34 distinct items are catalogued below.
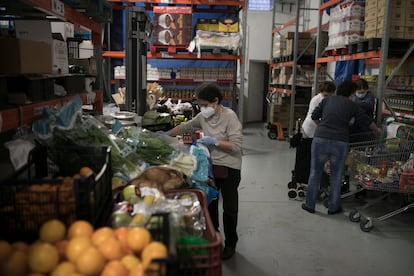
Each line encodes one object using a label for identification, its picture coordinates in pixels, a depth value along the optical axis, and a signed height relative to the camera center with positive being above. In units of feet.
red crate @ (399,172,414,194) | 13.67 -3.44
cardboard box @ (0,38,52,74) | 6.66 +0.39
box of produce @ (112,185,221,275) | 4.18 -1.81
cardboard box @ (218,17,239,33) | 28.45 +4.15
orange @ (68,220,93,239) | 4.22 -1.67
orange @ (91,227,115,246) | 4.11 -1.70
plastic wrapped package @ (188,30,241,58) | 27.58 +2.91
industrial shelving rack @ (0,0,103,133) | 6.28 -0.50
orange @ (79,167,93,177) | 5.50 -1.33
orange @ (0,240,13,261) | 3.96 -1.80
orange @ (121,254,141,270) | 3.87 -1.84
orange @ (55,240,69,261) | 4.10 -1.82
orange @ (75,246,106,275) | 3.77 -1.81
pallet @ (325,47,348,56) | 21.76 +1.96
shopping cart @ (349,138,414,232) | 13.80 -3.07
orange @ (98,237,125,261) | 3.94 -1.76
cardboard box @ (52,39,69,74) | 9.12 +0.52
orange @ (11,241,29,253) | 4.12 -1.83
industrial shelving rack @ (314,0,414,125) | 16.49 +1.34
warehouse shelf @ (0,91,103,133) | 6.18 -0.63
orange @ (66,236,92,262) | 3.95 -1.74
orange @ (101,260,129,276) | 3.71 -1.85
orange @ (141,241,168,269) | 3.79 -1.71
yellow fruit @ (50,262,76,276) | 3.79 -1.91
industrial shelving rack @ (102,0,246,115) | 27.37 +2.12
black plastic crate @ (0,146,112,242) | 4.38 -1.43
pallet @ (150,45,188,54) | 27.89 +2.39
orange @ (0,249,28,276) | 3.79 -1.87
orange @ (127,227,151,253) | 4.08 -1.70
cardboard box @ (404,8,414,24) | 16.81 +3.03
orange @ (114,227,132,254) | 4.13 -1.73
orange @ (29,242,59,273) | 3.86 -1.83
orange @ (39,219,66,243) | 4.25 -1.71
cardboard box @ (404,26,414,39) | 16.97 +2.38
